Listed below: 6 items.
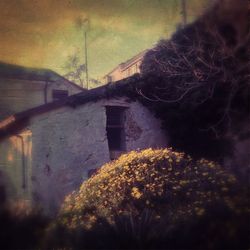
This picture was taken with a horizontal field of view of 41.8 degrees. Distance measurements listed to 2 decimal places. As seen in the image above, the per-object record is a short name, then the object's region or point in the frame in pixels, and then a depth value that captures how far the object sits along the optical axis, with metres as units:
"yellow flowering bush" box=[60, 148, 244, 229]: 7.01
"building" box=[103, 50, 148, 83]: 26.22
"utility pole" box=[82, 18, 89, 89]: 23.91
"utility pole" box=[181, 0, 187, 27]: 14.42
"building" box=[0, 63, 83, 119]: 21.00
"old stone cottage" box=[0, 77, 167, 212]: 11.28
